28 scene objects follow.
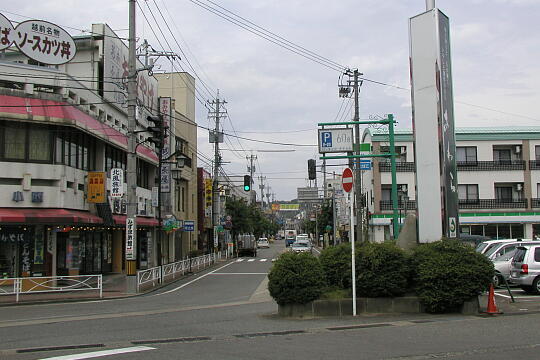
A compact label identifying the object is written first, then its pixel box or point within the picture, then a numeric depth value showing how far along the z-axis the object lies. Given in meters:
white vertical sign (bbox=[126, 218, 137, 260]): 22.86
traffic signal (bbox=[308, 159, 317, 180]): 30.92
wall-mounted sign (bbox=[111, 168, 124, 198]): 26.19
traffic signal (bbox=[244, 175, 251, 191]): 35.28
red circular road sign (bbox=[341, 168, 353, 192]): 12.71
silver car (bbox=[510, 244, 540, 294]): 17.11
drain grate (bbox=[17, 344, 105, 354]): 9.86
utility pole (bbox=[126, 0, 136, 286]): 23.03
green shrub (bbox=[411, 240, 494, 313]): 12.51
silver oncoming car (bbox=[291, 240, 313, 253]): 46.13
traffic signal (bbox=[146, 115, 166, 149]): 23.61
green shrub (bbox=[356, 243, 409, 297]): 12.88
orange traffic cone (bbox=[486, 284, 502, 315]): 12.68
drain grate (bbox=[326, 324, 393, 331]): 11.39
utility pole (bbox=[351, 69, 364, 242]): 31.28
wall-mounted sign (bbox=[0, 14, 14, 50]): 22.16
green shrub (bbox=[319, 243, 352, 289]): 13.80
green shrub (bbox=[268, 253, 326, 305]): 12.88
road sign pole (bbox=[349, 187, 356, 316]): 12.33
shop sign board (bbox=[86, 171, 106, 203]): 26.08
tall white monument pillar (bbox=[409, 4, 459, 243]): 14.95
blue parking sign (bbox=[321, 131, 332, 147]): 18.78
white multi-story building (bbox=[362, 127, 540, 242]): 46.03
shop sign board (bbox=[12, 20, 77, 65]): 22.55
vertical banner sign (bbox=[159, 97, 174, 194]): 35.75
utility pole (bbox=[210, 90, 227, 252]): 47.16
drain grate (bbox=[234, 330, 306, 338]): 10.87
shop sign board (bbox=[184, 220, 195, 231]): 35.59
